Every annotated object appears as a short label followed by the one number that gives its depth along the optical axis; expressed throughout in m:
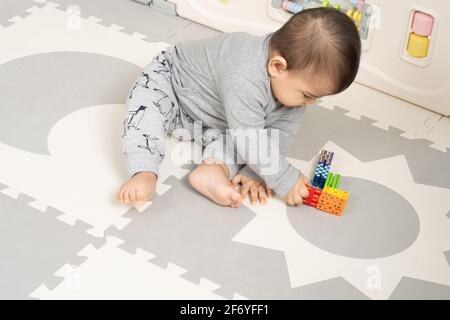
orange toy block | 1.08
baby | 0.97
